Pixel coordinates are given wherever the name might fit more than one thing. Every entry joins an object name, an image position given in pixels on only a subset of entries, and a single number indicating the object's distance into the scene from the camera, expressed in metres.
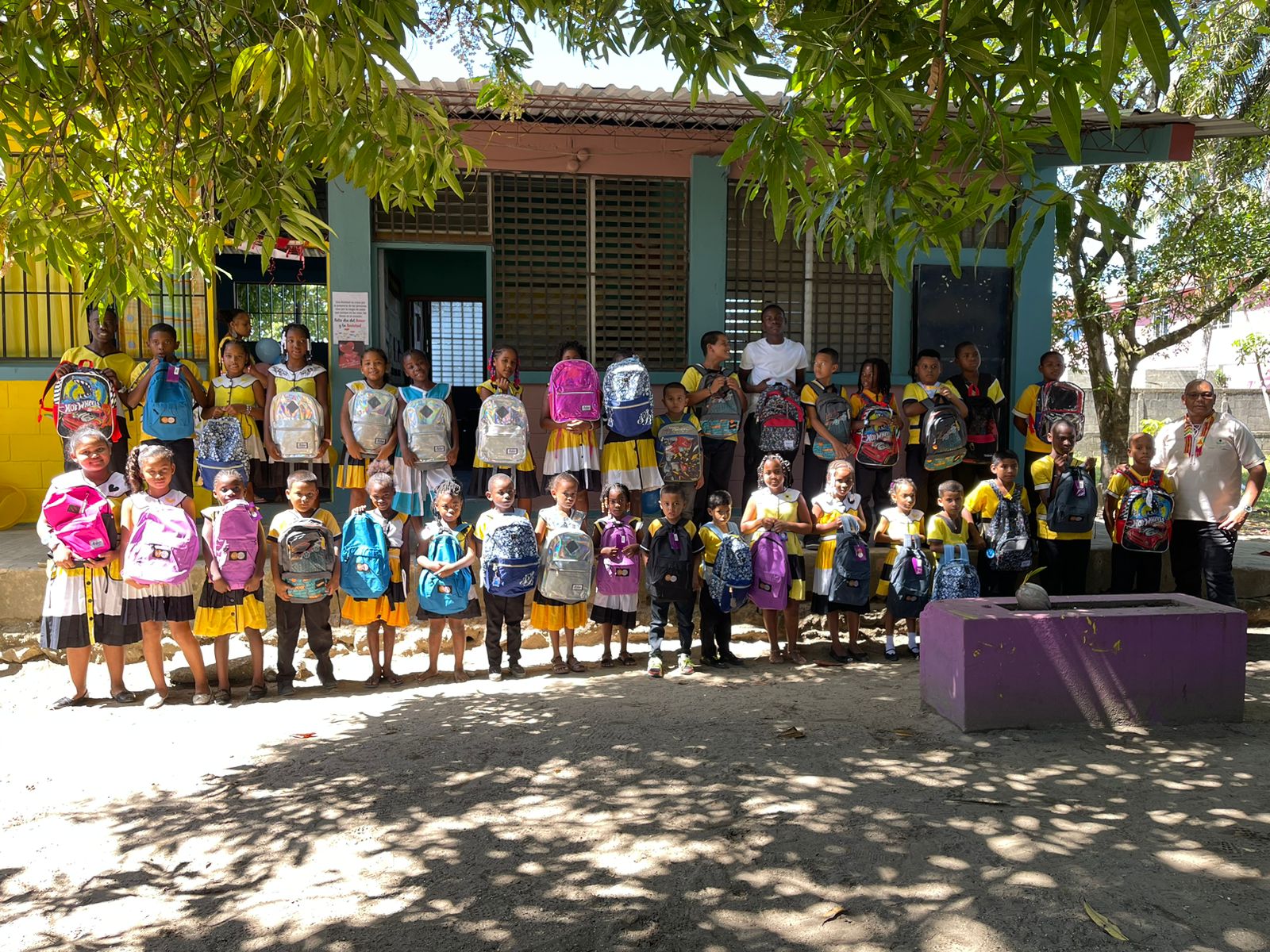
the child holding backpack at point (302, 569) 5.62
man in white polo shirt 6.59
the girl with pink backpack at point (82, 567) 5.39
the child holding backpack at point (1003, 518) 6.61
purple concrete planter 4.91
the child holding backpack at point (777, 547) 6.28
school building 7.92
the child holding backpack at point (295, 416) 6.70
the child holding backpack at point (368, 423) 6.71
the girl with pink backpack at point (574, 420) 6.70
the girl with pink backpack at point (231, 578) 5.55
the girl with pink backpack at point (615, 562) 6.16
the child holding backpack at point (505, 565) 5.87
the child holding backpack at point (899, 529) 6.44
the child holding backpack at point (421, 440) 6.64
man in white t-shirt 7.31
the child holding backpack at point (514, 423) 6.73
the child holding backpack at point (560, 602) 6.12
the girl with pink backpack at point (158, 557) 5.39
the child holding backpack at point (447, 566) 5.88
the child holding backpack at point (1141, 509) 6.73
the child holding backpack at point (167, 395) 6.64
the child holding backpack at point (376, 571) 5.77
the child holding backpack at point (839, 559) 6.38
